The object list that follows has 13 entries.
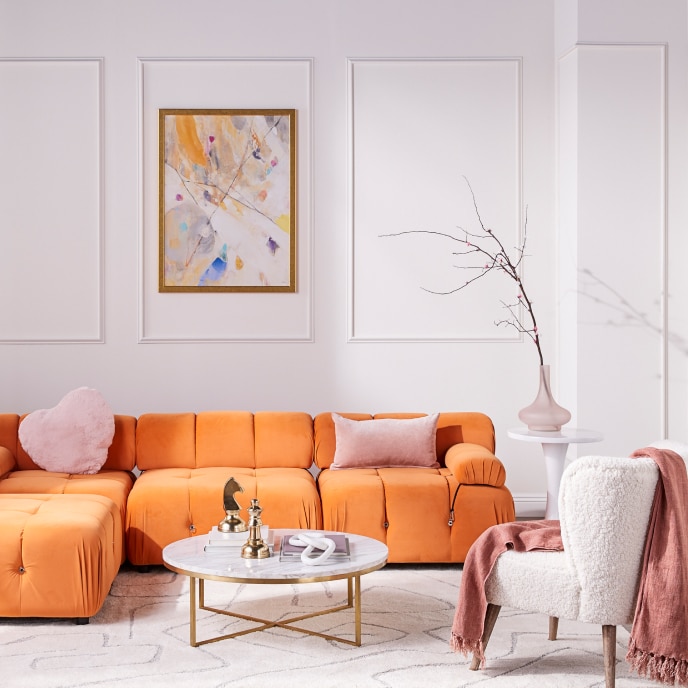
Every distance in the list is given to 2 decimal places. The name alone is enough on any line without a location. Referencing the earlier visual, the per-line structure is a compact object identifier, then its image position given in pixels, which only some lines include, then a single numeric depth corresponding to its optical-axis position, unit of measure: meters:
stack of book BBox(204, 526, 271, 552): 3.39
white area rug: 2.89
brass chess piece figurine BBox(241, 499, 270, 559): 3.25
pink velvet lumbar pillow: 4.73
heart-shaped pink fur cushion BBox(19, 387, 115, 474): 4.68
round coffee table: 3.04
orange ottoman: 3.41
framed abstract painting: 5.48
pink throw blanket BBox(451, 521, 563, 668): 2.94
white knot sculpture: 3.16
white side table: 4.54
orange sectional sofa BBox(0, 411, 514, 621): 3.43
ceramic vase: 4.60
